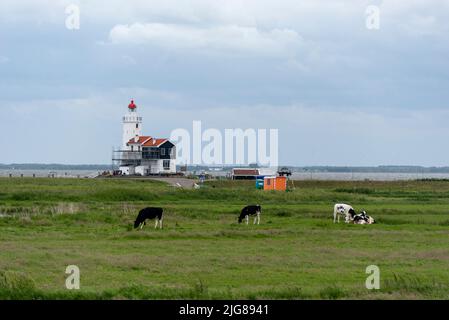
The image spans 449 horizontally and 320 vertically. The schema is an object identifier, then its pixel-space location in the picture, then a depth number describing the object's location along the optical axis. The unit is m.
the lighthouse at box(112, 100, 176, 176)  129.12
